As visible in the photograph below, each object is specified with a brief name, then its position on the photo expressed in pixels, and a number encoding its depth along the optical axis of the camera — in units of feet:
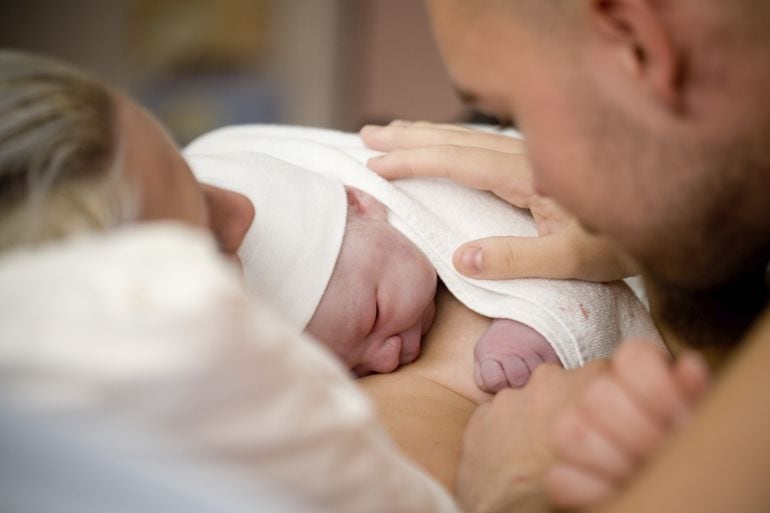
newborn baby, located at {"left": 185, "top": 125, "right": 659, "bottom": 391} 2.44
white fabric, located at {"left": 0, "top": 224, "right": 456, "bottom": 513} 1.50
